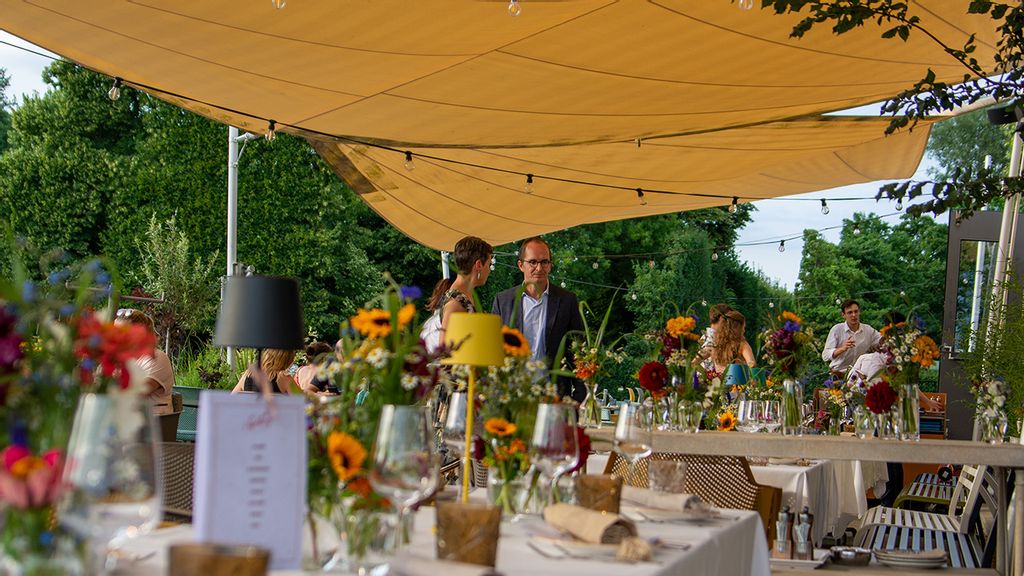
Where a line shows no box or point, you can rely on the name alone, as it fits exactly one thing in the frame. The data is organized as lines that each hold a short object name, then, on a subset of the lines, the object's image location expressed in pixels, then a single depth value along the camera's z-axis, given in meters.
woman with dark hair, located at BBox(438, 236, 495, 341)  4.69
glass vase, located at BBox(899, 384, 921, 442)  3.81
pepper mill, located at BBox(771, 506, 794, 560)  3.55
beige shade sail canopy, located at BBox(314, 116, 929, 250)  8.20
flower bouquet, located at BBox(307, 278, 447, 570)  1.60
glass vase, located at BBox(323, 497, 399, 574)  1.60
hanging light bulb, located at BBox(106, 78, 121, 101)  5.95
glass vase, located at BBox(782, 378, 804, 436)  4.22
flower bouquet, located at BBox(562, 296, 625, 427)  4.13
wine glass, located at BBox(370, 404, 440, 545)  1.58
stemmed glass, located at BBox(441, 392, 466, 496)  2.30
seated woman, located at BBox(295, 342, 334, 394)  6.64
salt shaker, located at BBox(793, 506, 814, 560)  3.54
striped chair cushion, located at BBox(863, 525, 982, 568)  4.12
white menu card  1.43
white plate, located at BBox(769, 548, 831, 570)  3.43
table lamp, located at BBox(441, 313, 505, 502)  2.18
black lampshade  2.99
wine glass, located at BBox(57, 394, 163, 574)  1.25
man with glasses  5.11
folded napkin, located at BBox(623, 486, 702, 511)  2.42
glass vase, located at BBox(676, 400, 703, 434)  4.08
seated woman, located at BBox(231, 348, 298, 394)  5.96
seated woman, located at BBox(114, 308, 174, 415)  5.72
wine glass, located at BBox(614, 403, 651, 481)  2.41
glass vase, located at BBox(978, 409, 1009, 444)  3.79
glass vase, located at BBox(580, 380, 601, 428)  4.40
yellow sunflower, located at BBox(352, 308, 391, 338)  1.81
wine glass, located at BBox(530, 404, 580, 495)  2.12
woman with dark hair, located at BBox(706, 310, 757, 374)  6.83
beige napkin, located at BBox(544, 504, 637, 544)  1.92
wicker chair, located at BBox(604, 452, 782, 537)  3.49
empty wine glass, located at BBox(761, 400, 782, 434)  4.58
